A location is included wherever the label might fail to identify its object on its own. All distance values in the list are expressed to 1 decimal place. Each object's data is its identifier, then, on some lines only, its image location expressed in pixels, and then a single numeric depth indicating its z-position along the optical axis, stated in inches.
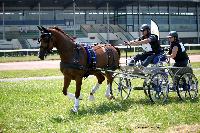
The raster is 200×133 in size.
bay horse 443.8
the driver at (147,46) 509.7
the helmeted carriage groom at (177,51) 522.3
